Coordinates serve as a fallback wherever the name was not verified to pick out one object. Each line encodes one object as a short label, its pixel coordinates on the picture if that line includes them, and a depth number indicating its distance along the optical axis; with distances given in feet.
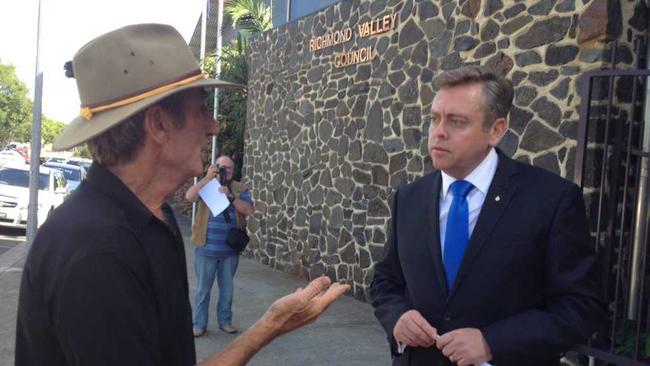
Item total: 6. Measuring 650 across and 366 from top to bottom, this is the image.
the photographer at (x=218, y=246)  22.25
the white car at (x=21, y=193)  51.57
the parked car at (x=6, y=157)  109.80
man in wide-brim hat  4.60
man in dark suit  7.85
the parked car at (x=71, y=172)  78.12
